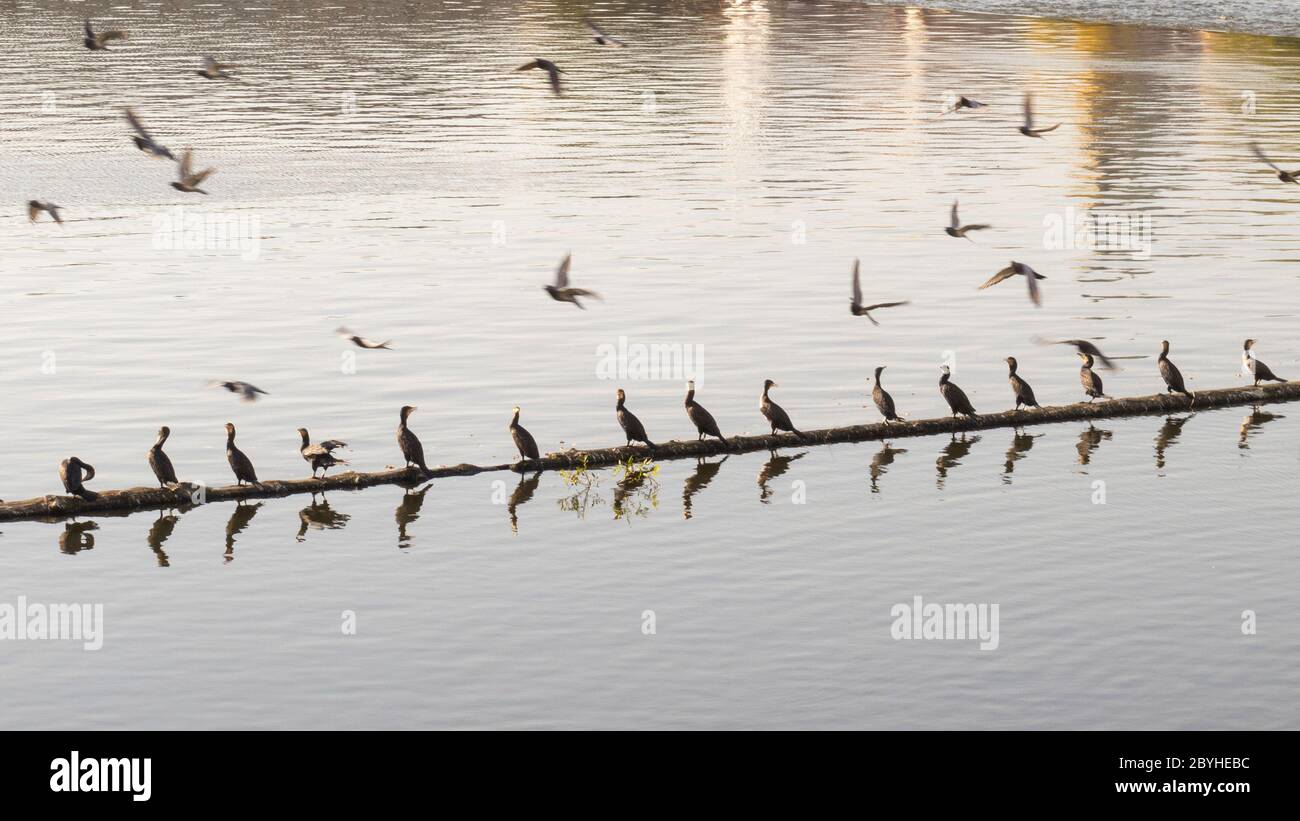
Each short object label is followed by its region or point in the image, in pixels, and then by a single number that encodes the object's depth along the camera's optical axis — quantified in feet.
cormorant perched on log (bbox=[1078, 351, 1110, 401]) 121.70
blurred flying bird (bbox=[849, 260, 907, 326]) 103.68
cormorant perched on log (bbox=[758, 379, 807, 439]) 111.86
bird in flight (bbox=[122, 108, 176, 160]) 108.41
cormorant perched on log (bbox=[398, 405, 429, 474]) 105.70
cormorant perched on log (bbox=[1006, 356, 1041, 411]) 119.14
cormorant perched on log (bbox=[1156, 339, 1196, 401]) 121.39
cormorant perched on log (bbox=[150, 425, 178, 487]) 101.81
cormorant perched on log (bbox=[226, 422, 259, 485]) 103.04
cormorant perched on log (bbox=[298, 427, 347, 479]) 104.63
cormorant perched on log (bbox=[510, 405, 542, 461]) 106.93
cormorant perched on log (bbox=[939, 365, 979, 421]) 115.75
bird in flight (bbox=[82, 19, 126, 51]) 111.04
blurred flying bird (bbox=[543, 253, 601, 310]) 102.75
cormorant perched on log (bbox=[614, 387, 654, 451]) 109.81
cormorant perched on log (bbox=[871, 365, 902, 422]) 115.44
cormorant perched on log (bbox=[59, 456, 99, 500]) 98.53
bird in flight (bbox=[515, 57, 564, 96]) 107.04
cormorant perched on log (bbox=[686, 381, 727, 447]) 111.34
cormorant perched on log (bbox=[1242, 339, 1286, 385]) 124.47
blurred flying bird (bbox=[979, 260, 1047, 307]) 108.37
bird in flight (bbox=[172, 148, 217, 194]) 110.20
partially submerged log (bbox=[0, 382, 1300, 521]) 100.07
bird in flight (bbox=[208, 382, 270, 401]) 109.65
